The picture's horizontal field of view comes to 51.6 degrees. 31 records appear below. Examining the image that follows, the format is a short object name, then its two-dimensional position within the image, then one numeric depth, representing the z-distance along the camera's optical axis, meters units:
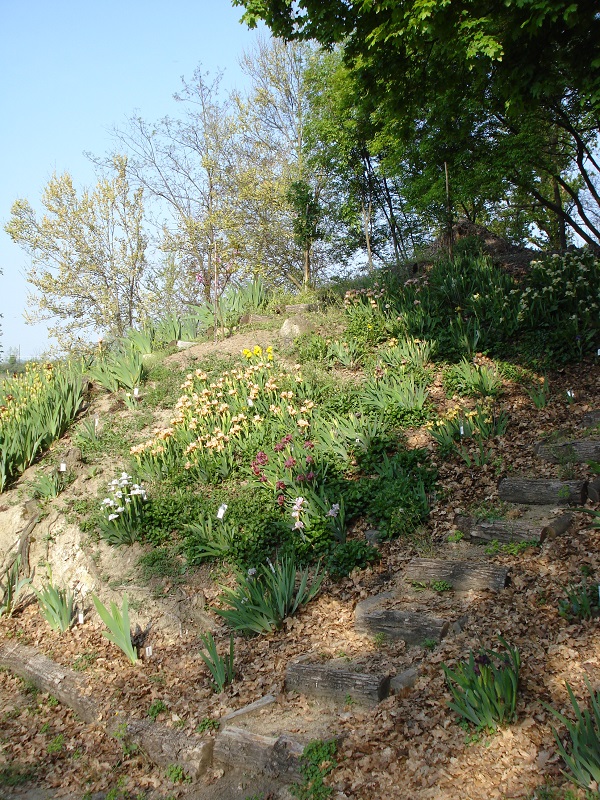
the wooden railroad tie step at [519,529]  4.75
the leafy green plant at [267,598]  4.63
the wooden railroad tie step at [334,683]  3.62
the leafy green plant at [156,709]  4.14
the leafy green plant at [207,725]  3.85
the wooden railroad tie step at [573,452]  5.56
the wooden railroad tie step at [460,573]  4.36
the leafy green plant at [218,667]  4.15
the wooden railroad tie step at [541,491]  5.13
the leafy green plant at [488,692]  2.91
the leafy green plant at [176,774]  3.60
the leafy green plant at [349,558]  5.18
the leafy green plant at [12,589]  6.17
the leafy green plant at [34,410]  7.89
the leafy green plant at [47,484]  7.31
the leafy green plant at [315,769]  3.08
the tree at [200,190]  16.48
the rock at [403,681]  3.62
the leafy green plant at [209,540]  5.64
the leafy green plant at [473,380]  7.08
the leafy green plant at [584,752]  2.41
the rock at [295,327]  9.70
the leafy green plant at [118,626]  4.64
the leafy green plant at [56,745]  4.15
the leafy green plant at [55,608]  5.48
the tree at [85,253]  20.80
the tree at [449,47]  5.79
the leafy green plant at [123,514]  6.25
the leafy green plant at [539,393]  6.60
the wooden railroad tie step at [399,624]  4.05
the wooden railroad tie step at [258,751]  3.32
